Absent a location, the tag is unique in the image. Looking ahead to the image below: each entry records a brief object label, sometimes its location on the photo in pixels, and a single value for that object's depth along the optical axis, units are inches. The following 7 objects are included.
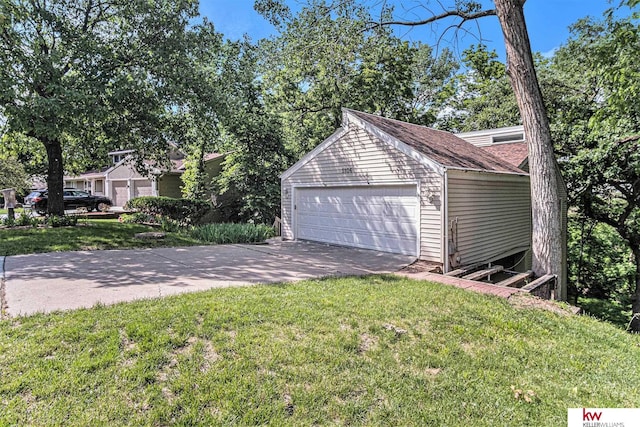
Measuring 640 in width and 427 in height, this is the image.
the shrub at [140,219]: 608.7
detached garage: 321.4
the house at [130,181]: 855.7
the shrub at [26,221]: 454.0
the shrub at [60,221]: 452.3
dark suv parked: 798.5
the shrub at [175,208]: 676.1
